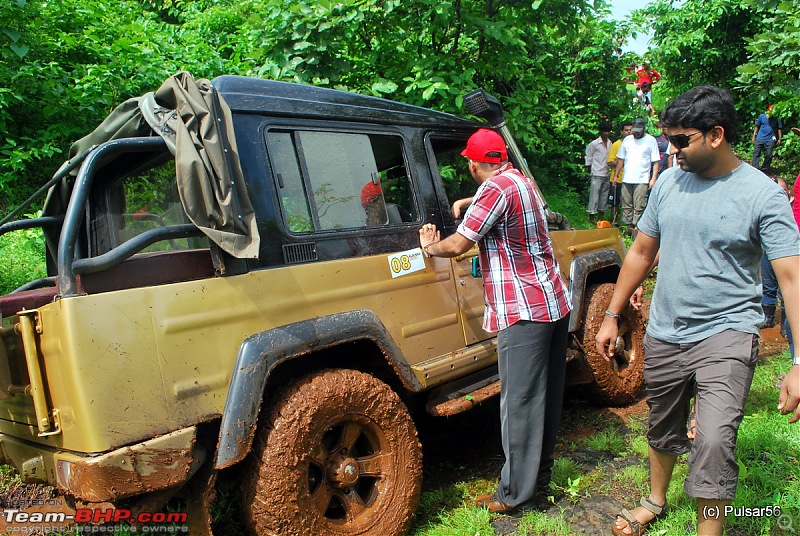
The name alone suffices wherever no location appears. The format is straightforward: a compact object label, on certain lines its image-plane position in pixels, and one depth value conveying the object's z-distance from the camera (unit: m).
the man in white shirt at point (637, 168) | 8.69
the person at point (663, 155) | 9.56
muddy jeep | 2.11
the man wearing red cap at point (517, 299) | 2.80
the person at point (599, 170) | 9.63
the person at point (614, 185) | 9.59
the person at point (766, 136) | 10.78
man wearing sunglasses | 2.21
